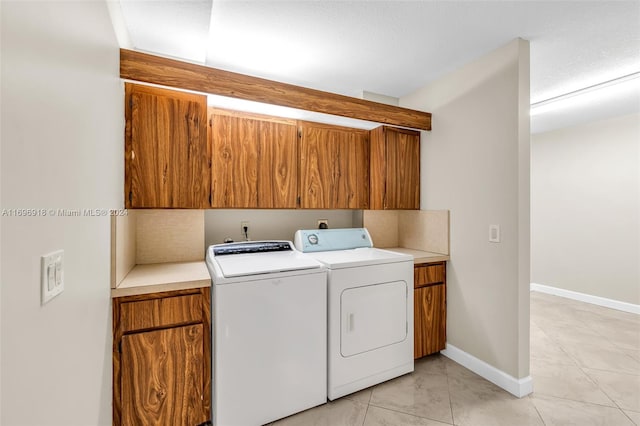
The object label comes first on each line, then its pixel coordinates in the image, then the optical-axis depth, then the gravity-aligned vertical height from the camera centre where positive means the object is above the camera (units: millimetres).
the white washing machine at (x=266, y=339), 1623 -760
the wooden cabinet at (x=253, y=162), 2141 +394
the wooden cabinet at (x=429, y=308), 2391 -826
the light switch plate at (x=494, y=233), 2104 -162
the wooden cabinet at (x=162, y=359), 1490 -798
